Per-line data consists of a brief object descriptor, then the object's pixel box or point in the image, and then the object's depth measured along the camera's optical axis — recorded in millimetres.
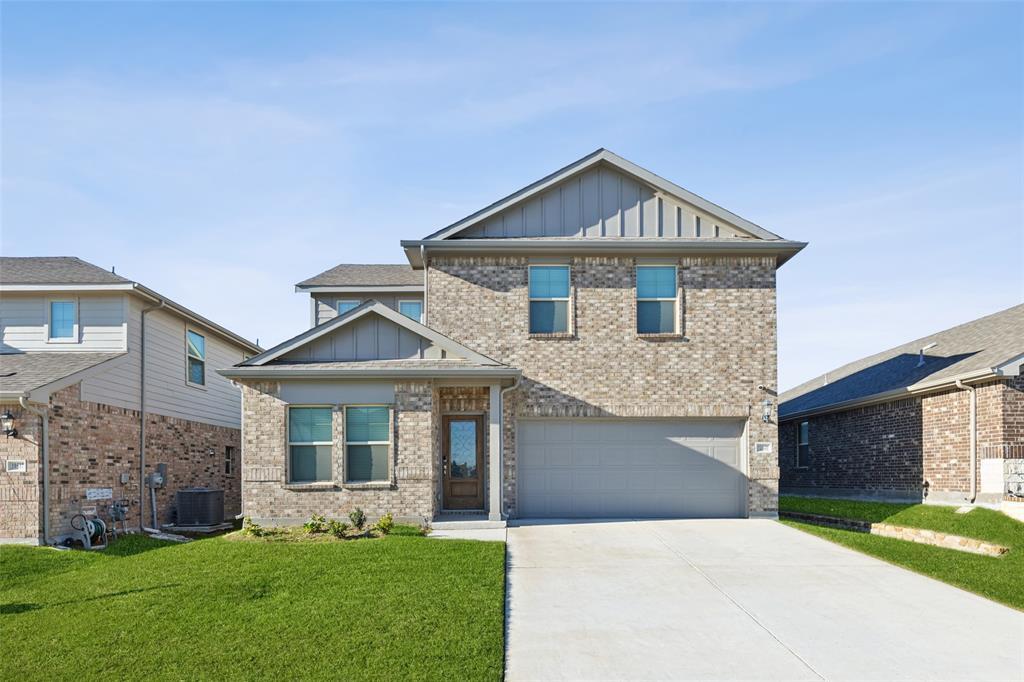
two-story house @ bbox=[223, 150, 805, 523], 16266
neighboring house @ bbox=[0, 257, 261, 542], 13914
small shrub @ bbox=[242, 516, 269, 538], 13664
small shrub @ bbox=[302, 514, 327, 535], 13875
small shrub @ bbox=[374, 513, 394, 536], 13711
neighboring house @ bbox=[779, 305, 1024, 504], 15461
